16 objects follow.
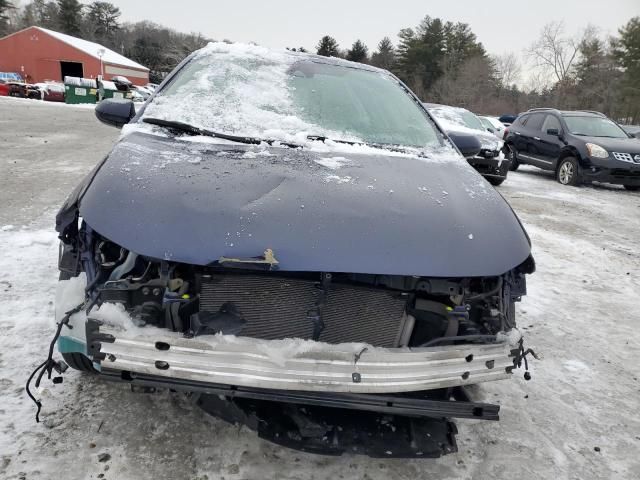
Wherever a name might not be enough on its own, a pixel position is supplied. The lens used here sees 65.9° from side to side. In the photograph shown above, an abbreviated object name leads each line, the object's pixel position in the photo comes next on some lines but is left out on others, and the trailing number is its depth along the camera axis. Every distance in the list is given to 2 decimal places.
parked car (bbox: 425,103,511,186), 9.13
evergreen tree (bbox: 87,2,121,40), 77.89
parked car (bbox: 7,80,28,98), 31.33
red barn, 44.31
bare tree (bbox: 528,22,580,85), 49.69
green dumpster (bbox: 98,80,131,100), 32.59
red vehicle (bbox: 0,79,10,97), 31.28
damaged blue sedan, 1.68
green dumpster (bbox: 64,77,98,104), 31.28
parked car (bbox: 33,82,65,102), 31.97
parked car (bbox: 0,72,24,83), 34.03
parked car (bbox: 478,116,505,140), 15.07
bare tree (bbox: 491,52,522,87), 55.95
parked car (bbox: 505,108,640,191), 9.70
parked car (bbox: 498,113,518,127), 16.70
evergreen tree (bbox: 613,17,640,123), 41.31
